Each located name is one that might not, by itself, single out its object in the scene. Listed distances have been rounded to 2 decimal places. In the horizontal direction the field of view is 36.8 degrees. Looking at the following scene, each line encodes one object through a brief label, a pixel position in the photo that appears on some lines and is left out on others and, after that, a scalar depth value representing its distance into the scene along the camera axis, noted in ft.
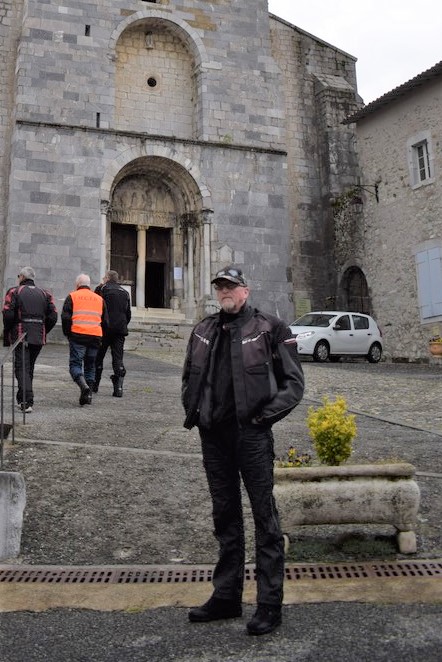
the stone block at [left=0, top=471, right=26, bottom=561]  13.62
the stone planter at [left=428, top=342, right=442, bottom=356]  57.28
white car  56.49
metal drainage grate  12.75
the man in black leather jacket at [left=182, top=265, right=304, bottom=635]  10.89
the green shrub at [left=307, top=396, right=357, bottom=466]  14.66
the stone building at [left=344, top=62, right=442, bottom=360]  61.05
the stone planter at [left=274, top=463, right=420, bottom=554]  13.44
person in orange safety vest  27.48
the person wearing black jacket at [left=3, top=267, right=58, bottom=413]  25.03
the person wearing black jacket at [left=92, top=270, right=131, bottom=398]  30.45
